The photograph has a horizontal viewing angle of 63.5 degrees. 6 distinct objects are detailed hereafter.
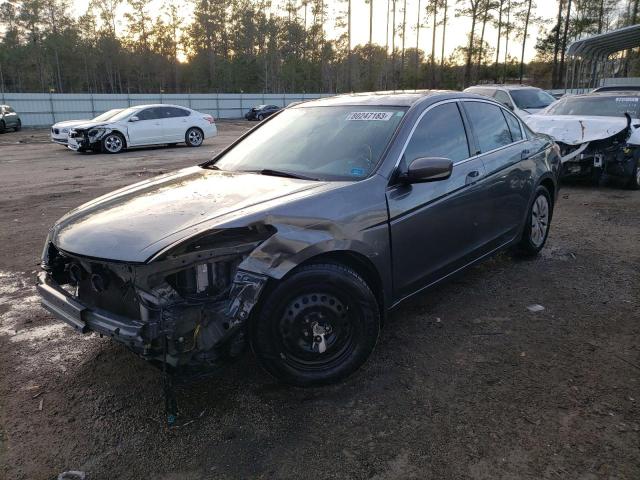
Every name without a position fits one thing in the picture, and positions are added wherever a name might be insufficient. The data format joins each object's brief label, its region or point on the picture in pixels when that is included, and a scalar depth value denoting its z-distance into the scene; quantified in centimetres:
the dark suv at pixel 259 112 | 3803
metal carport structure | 1527
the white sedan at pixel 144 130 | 1602
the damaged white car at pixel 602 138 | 859
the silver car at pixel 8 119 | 2527
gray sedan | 264
